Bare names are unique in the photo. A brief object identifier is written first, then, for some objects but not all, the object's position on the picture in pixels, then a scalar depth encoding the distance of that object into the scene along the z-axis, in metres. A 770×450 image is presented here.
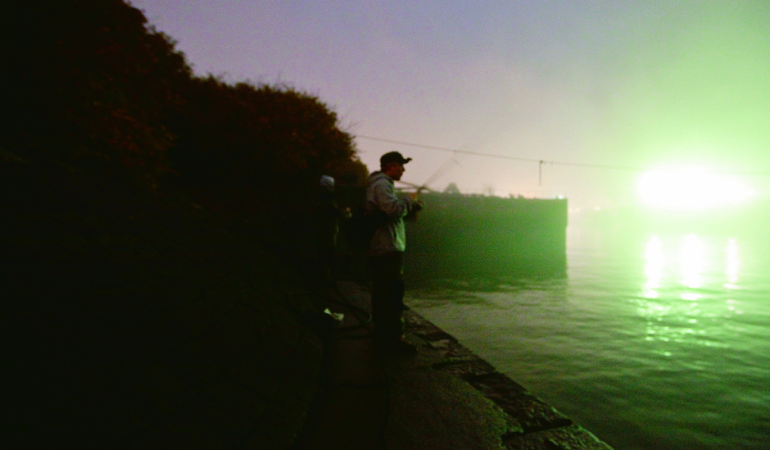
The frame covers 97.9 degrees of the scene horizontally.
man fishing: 3.73
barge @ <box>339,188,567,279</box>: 16.62
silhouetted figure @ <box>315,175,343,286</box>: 6.88
